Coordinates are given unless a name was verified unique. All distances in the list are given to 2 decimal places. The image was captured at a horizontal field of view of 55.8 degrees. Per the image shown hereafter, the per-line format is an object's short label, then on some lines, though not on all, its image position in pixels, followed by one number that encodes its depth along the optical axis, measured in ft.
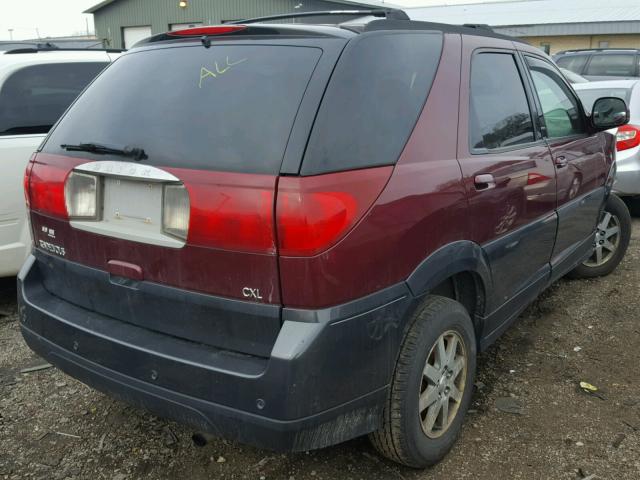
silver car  19.83
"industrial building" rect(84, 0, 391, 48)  81.92
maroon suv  6.31
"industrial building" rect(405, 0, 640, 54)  103.45
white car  13.16
